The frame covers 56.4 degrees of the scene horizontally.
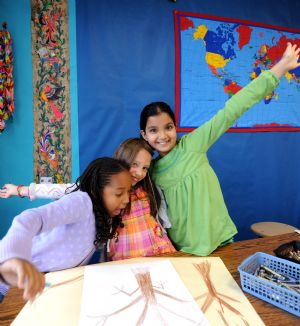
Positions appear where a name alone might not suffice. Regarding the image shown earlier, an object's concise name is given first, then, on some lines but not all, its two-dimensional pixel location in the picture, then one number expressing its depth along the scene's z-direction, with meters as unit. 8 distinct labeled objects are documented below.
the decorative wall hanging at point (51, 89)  1.68
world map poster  1.98
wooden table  0.63
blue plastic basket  0.65
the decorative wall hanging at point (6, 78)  1.60
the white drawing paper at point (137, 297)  0.61
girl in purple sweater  0.80
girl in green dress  1.08
